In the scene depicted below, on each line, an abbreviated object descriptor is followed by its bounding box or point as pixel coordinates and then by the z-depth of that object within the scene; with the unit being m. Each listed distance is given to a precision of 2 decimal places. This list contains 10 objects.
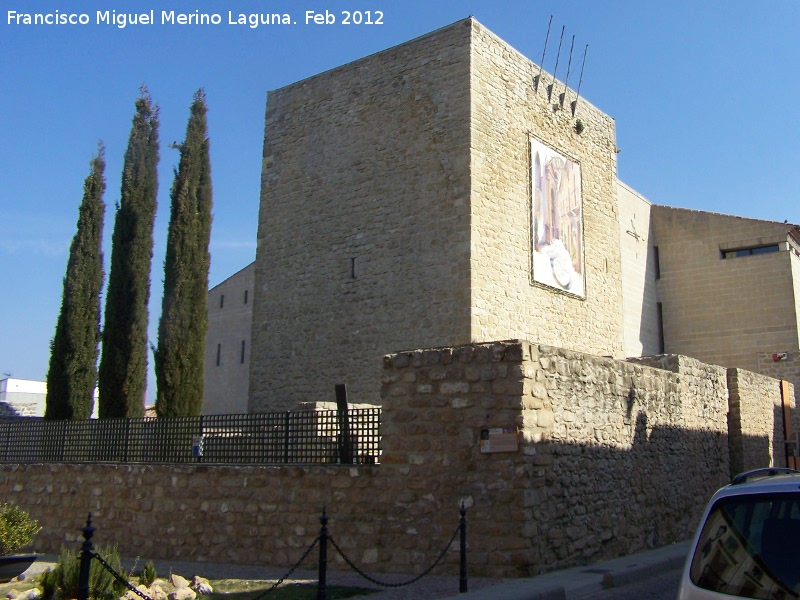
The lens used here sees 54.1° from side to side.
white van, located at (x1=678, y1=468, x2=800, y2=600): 3.42
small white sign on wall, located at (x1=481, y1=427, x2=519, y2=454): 8.73
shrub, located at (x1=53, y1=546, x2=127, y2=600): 7.39
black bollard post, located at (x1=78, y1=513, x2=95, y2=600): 5.14
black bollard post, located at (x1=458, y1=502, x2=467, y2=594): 7.55
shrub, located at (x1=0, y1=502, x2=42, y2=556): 9.51
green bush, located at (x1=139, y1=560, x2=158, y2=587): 8.14
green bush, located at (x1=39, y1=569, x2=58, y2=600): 7.79
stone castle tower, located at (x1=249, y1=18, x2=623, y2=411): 15.96
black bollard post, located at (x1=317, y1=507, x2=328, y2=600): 6.81
